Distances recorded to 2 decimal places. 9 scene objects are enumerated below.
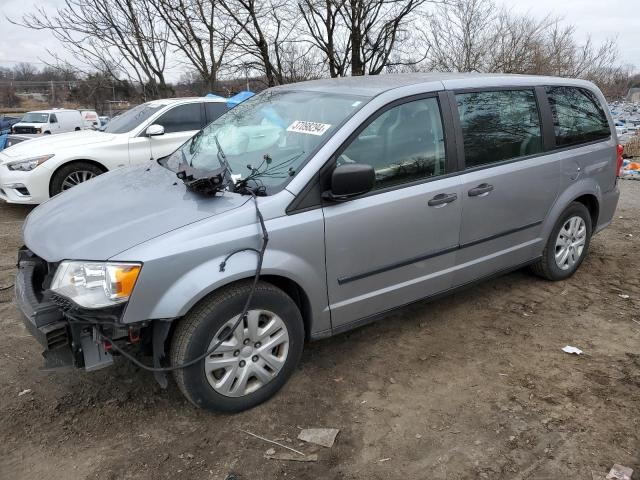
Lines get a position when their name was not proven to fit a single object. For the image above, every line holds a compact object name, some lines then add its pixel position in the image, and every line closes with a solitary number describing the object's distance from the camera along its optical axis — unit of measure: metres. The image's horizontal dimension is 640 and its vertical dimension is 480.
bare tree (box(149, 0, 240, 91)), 14.93
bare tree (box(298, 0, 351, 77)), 15.07
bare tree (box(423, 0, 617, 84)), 18.45
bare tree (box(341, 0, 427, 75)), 15.38
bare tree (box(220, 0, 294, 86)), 14.82
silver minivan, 2.50
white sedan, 6.69
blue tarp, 8.52
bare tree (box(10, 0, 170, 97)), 15.10
